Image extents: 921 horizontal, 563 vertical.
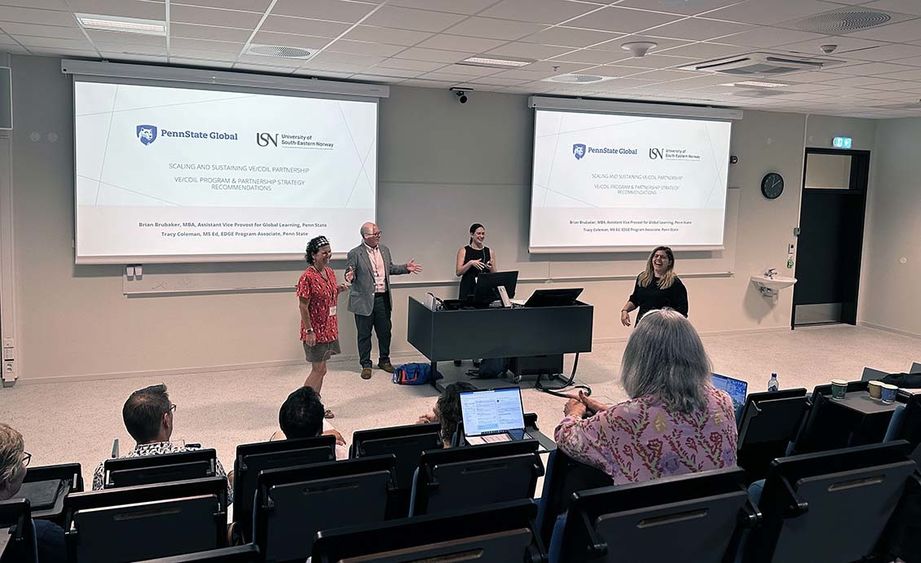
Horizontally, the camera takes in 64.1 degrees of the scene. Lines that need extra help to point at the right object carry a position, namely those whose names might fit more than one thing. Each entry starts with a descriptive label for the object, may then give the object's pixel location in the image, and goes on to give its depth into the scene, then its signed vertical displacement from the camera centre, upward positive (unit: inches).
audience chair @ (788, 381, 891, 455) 125.6 -36.8
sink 366.6 -34.0
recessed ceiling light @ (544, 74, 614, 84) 267.0 +47.2
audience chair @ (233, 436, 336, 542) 106.4 -39.6
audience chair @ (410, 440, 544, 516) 96.3 -36.7
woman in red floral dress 215.6 -32.9
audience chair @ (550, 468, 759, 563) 70.7 -30.8
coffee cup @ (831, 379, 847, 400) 132.4 -30.8
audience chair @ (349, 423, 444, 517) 116.7 -39.4
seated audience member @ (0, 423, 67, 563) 81.4 -35.3
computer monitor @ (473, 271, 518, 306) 261.6 -28.6
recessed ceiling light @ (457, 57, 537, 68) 234.2 +45.6
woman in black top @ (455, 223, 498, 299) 291.1 -22.7
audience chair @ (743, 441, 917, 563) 80.9 -31.8
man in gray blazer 266.7 -33.4
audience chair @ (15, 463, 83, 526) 96.0 -41.1
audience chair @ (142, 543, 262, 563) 58.2 -28.9
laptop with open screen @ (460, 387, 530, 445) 139.1 -40.7
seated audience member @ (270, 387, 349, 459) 123.3 -36.7
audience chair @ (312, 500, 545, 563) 59.2 -28.3
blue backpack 262.7 -62.0
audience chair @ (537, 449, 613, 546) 92.5 -35.4
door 390.3 -9.7
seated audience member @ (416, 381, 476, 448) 138.1 -39.6
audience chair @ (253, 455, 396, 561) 90.4 -38.1
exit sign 381.1 +38.9
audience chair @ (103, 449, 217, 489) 103.7 -39.9
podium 248.5 -44.2
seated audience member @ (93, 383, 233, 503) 120.7 -38.3
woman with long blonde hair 237.9 -24.6
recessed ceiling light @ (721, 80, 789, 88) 270.2 +48.3
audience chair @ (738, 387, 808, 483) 132.8 -38.3
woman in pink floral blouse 86.6 -25.1
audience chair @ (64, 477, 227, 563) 84.4 -38.9
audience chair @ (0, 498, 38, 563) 69.0 -32.3
